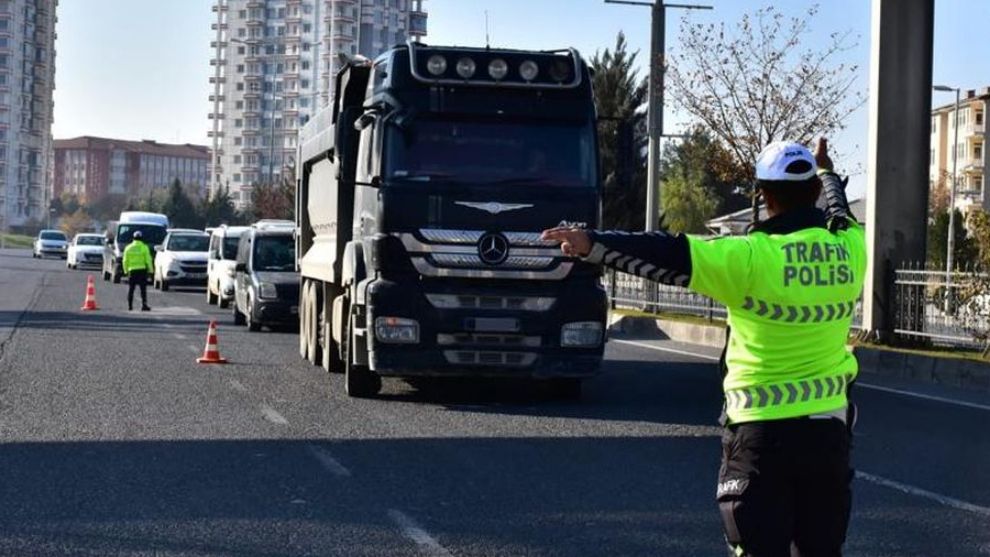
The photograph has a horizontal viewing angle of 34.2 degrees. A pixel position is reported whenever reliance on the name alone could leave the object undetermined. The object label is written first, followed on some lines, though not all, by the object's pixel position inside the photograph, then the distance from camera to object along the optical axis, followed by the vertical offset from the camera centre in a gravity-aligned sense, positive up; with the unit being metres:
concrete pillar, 23.66 +2.37
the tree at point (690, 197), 94.38 +5.13
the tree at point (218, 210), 117.44 +4.29
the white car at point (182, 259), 46.59 +0.25
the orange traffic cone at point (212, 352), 19.97 -1.05
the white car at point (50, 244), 95.00 +1.15
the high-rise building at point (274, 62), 170.62 +23.02
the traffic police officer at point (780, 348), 4.90 -0.20
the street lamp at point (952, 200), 54.50 +3.48
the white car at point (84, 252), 68.94 +0.54
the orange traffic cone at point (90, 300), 33.85 -0.75
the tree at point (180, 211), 127.62 +4.60
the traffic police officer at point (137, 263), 32.25 +0.06
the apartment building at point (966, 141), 120.19 +12.16
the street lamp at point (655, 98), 32.97 +3.81
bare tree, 34.12 +3.70
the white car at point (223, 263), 35.62 +0.12
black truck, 14.50 +0.55
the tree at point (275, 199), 81.25 +3.75
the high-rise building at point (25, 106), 182.88 +18.37
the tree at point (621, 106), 62.79 +7.30
